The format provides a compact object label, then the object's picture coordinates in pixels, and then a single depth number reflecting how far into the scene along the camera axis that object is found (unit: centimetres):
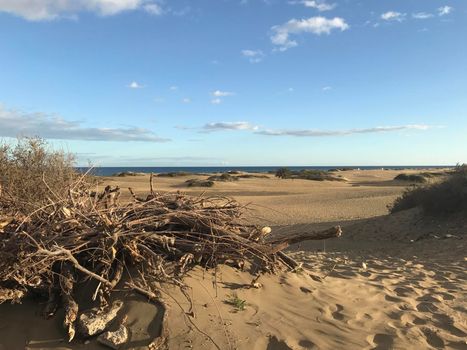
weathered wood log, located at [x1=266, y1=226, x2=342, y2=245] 565
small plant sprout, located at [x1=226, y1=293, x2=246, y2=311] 479
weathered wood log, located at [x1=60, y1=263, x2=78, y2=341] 415
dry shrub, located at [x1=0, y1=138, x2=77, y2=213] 922
